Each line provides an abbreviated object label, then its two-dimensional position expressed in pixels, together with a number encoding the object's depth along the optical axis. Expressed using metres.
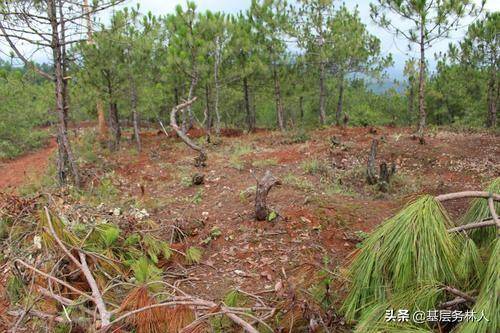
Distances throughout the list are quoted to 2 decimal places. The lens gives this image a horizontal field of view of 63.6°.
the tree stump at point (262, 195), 5.14
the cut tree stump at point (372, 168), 7.14
